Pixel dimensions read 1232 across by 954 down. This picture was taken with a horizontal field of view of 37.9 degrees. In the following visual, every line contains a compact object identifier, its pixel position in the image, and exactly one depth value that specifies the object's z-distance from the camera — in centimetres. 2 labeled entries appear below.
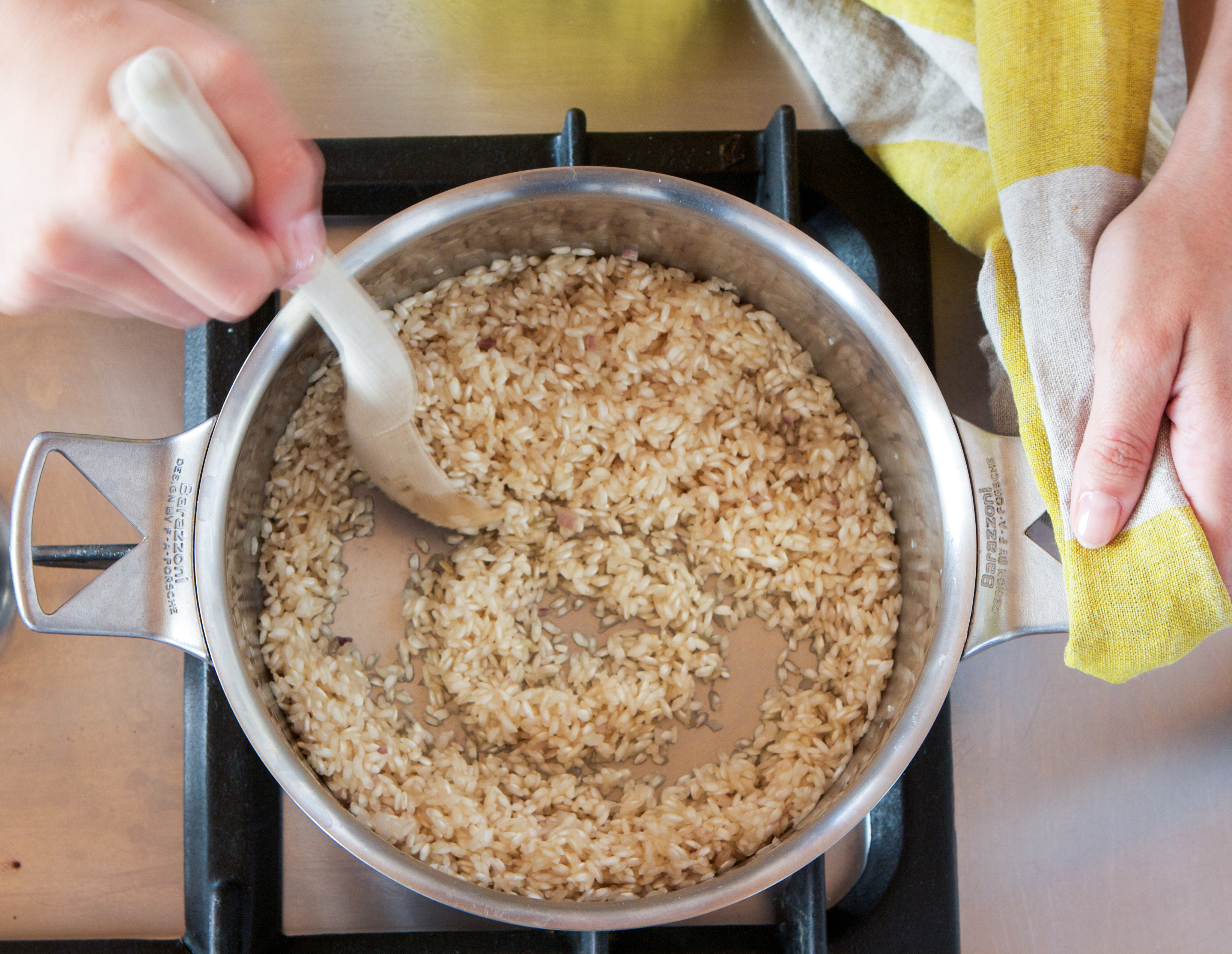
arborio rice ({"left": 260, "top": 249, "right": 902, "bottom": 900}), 69
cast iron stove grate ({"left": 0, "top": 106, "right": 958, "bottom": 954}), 66
